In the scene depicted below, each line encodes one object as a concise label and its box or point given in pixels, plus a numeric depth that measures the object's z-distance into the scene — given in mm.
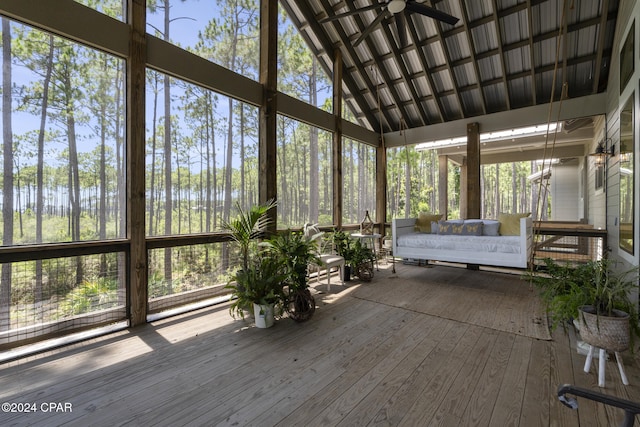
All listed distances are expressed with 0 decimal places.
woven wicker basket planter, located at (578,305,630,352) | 1925
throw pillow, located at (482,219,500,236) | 4859
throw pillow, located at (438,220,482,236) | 4855
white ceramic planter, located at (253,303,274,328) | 3031
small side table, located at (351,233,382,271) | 5777
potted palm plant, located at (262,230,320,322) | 3191
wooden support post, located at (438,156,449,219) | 8984
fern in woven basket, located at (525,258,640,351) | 1939
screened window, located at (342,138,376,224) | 6496
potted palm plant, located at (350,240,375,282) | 4891
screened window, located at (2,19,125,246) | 2498
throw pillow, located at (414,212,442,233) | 5688
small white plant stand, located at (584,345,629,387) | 2006
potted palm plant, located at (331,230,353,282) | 4984
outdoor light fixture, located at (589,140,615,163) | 4254
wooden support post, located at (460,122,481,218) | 6043
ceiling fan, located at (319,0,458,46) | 3483
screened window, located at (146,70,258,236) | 3371
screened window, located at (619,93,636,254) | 3006
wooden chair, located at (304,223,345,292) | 4414
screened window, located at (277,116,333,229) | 4965
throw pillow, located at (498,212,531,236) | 4695
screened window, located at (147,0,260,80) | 3486
